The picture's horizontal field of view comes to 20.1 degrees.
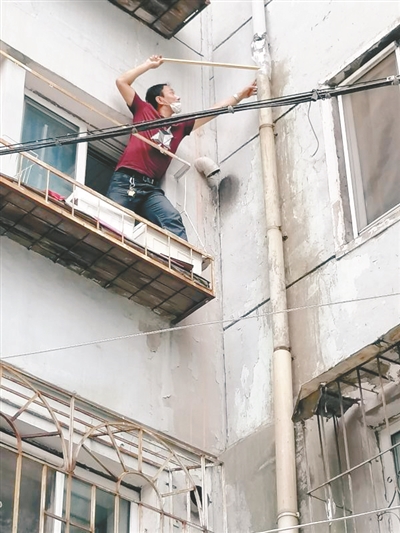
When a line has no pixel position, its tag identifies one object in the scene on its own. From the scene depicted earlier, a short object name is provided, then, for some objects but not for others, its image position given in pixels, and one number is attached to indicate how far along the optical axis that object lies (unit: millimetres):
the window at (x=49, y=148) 8258
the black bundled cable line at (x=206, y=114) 6246
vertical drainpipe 7203
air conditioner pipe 9367
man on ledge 8586
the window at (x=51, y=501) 6531
